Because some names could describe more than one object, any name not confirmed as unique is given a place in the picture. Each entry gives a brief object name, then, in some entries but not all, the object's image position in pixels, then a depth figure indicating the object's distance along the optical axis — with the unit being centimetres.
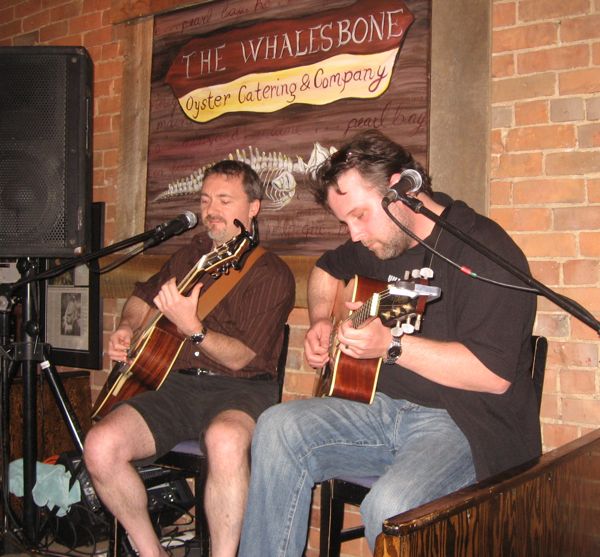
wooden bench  126
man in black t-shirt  183
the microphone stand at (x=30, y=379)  266
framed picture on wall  370
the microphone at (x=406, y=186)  173
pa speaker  272
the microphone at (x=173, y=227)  244
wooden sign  277
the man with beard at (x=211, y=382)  223
